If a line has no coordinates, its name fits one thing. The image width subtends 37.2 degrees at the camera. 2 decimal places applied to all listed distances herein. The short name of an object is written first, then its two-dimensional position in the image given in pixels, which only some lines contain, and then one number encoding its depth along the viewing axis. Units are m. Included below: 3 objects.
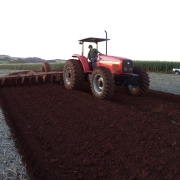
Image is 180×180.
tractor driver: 8.97
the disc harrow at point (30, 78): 10.95
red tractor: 7.80
